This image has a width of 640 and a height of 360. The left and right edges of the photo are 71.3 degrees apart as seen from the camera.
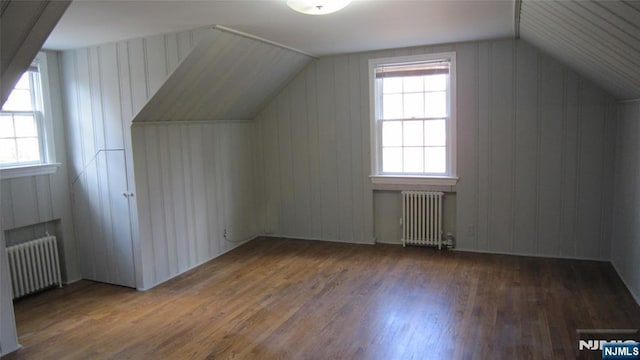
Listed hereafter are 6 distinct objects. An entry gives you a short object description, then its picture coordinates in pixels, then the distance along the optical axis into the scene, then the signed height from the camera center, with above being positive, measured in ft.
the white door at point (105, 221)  14.26 -2.40
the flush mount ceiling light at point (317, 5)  9.44 +2.89
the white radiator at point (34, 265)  13.38 -3.58
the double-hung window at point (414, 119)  16.83 +0.71
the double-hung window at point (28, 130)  13.32 +0.63
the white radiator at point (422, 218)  17.24 -3.16
